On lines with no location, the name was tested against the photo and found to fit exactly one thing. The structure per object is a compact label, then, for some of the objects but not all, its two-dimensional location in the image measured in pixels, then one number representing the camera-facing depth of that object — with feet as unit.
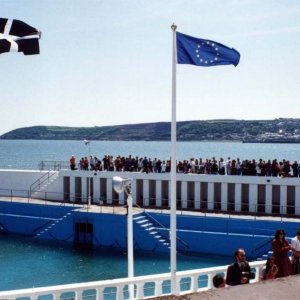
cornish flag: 36.19
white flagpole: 34.19
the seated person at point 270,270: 34.12
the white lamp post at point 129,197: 41.32
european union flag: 35.68
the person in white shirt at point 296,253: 38.01
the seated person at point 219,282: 29.68
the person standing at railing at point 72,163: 131.52
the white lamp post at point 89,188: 113.60
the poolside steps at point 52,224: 114.52
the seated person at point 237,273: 31.01
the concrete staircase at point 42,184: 133.08
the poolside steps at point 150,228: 103.55
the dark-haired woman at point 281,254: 35.78
